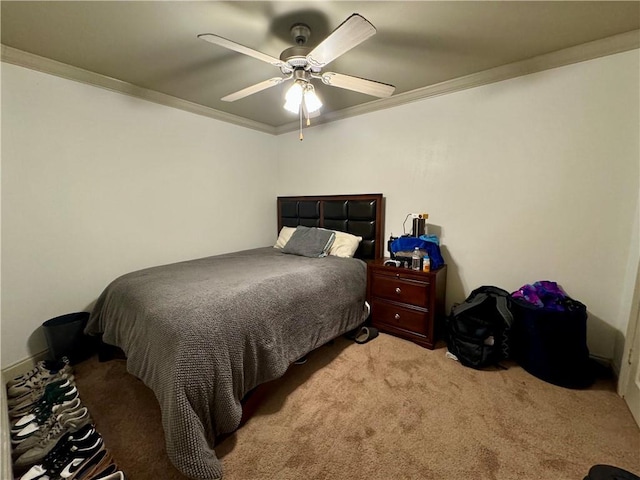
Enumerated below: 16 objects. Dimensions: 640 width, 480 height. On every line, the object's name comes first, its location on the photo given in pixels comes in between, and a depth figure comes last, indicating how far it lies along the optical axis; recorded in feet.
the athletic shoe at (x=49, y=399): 5.02
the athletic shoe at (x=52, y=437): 4.12
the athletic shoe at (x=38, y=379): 5.51
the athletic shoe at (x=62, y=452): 3.86
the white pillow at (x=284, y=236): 10.40
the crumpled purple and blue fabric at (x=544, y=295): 6.01
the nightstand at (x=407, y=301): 7.11
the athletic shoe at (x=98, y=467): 3.86
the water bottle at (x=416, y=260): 7.40
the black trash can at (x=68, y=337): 6.43
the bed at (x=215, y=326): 3.83
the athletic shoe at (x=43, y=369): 5.89
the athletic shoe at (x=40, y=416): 4.64
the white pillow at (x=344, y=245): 8.95
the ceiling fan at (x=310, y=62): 4.06
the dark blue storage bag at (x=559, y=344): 5.60
